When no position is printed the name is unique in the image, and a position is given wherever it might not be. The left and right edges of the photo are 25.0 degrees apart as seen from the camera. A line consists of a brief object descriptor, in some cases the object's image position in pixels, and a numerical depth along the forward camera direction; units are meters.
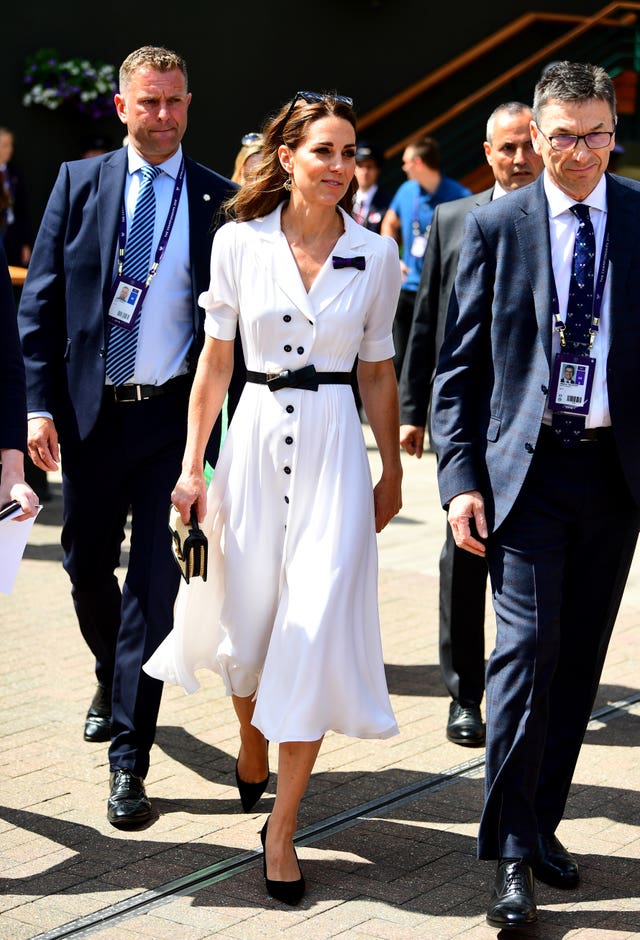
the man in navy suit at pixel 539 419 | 3.80
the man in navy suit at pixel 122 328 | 4.75
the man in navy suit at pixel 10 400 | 3.99
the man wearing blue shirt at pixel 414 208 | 11.99
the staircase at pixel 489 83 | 17.72
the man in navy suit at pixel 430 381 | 5.35
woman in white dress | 3.99
